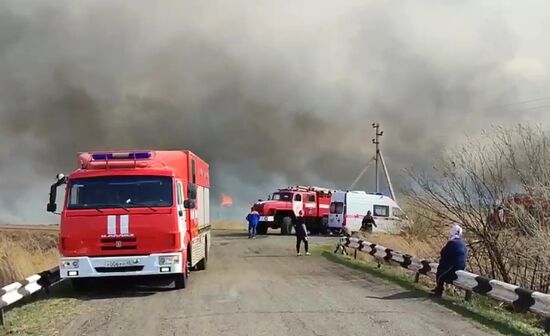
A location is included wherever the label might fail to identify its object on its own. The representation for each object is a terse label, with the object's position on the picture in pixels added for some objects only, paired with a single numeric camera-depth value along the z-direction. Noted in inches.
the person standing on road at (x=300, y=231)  903.1
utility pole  2005.4
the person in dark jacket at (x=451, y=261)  475.5
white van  1524.4
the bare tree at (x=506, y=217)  549.3
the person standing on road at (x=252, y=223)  1409.9
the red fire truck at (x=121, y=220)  489.4
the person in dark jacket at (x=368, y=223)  1324.7
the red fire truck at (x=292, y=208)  1553.9
